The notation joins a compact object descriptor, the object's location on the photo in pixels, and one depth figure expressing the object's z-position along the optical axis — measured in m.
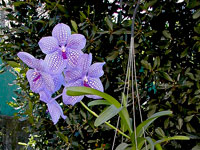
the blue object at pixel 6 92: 3.62
